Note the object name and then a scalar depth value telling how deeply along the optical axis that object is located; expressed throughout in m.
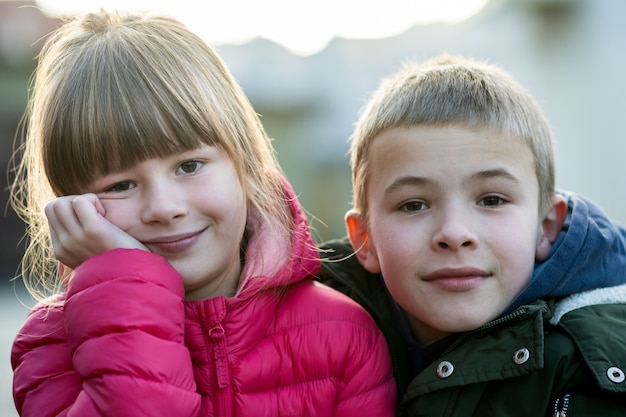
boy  0.89
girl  0.86
